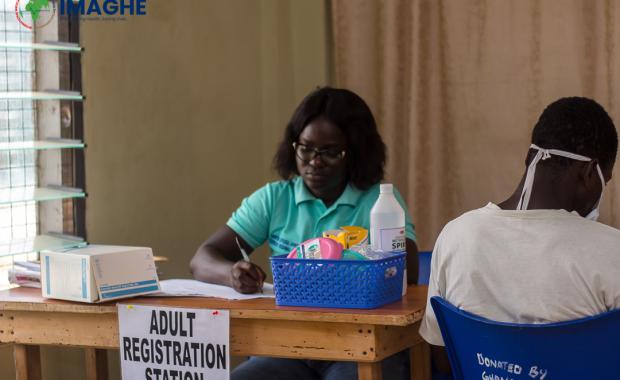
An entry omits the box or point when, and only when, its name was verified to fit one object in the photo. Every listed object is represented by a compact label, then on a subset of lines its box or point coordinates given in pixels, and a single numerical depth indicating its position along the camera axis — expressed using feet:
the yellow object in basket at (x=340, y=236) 17.08
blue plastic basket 16.06
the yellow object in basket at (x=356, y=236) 17.26
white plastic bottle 16.94
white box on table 17.53
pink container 16.30
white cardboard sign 17.03
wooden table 15.83
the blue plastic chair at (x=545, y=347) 12.87
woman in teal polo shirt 20.85
